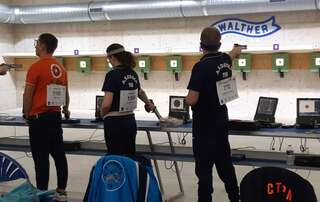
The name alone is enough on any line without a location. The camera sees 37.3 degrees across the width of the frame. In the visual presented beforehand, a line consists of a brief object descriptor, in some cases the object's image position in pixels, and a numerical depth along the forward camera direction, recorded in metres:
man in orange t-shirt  3.47
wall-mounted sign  7.48
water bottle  3.41
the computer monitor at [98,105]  4.28
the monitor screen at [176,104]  4.08
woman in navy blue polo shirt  3.35
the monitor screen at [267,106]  3.93
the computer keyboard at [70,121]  4.13
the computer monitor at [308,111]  3.63
